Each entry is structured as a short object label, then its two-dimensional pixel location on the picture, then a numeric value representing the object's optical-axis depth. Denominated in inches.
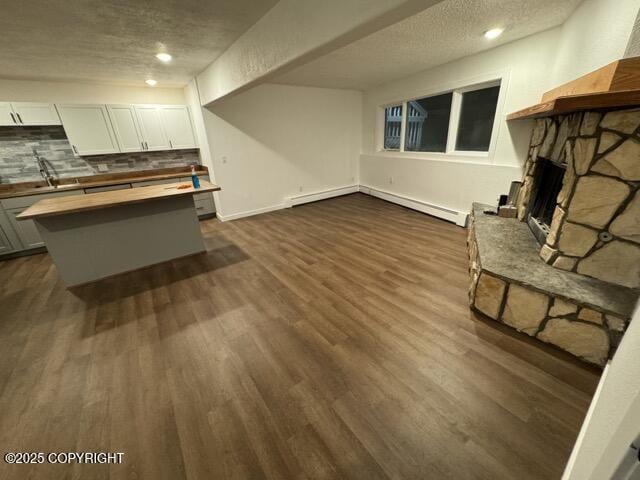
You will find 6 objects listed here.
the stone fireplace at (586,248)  58.4
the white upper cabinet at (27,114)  132.4
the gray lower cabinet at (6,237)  133.8
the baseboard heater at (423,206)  156.3
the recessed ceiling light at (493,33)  102.6
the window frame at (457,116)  128.8
